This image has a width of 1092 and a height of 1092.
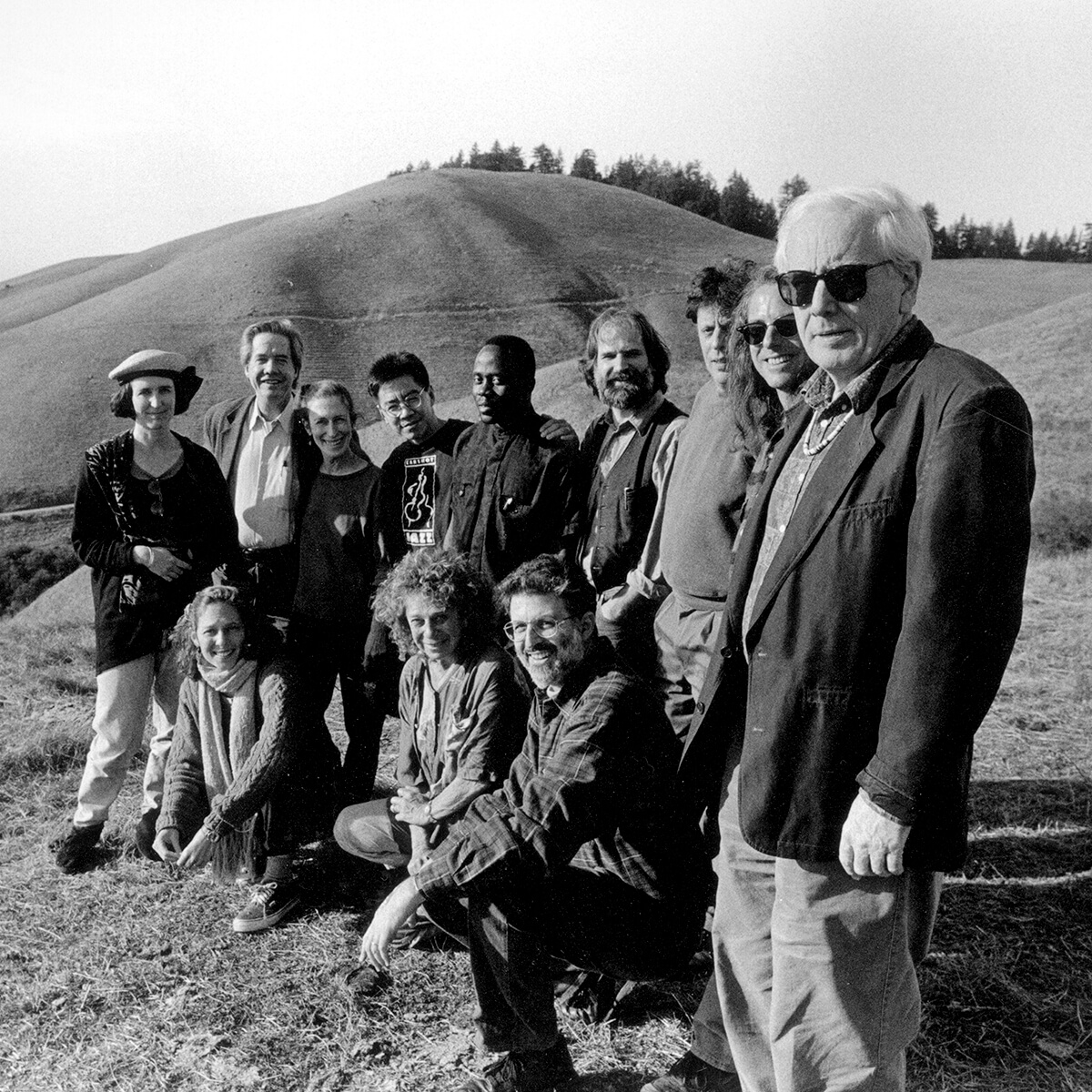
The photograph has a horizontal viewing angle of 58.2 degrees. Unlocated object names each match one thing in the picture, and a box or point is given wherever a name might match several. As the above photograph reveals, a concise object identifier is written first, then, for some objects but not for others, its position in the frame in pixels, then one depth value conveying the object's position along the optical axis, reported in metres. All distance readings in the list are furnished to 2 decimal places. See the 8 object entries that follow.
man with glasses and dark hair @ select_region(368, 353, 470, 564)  4.48
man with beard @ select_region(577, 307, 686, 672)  3.76
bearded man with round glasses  2.79
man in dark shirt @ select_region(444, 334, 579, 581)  4.15
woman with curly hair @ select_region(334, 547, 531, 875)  3.55
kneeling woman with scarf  4.07
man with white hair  1.81
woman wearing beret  4.50
